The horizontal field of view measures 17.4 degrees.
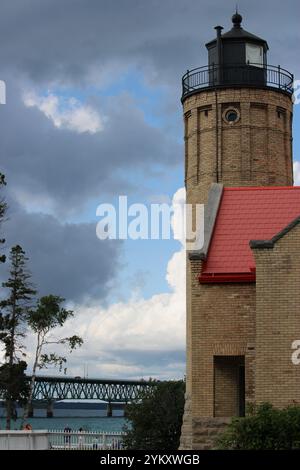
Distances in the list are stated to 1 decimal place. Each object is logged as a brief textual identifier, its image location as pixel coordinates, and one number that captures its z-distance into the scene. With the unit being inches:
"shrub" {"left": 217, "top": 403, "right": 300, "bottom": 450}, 1002.7
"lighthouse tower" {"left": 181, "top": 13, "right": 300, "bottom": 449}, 1097.4
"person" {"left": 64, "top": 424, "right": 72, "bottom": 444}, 1321.2
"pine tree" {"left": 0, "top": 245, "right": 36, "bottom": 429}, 2404.0
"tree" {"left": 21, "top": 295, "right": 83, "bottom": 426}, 2400.3
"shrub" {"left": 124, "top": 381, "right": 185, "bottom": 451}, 1871.3
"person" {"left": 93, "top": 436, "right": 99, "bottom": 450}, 1325.9
